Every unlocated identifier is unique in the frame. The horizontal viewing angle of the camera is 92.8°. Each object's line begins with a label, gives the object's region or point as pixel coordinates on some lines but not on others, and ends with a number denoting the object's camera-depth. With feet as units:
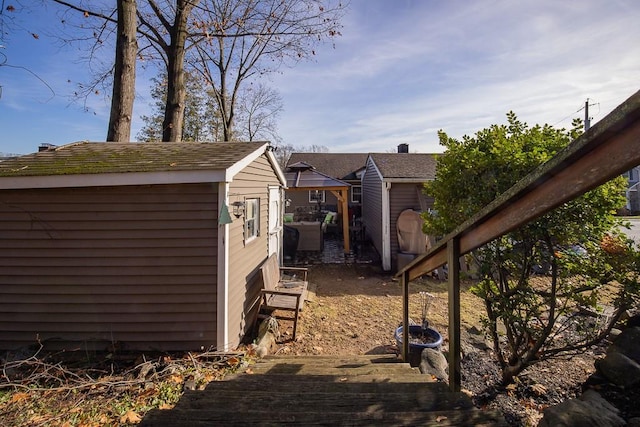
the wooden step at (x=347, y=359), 12.72
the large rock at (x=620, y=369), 11.24
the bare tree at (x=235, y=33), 34.55
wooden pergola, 39.17
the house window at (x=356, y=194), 66.23
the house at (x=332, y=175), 66.28
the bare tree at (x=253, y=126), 72.43
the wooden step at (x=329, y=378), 8.99
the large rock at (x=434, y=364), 12.27
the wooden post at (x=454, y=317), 6.98
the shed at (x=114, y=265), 15.33
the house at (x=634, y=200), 85.23
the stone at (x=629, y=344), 12.34
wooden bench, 18.61
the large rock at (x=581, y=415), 7.91
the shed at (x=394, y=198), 32.55
